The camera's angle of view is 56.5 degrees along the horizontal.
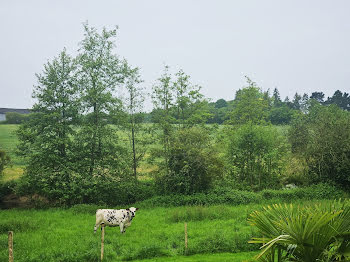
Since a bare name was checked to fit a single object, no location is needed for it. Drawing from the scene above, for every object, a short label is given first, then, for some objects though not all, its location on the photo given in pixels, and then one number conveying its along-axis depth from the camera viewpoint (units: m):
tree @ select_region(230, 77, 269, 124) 41.04
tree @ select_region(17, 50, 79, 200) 25.44
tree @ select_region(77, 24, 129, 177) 26.62
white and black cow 17.11
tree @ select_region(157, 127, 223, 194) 26.30
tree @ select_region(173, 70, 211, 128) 30.50
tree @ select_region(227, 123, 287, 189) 29.38
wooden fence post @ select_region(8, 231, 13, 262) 10.79
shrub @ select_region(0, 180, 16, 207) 26.61
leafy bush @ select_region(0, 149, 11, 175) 26.98
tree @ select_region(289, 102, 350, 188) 26.17
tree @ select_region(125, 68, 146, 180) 28.61
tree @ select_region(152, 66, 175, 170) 29.34
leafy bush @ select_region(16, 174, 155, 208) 24.83
